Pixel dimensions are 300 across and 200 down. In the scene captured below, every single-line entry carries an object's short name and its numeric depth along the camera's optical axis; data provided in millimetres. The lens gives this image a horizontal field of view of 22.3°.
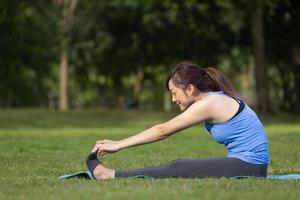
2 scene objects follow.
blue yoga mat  8773
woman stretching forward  8516
